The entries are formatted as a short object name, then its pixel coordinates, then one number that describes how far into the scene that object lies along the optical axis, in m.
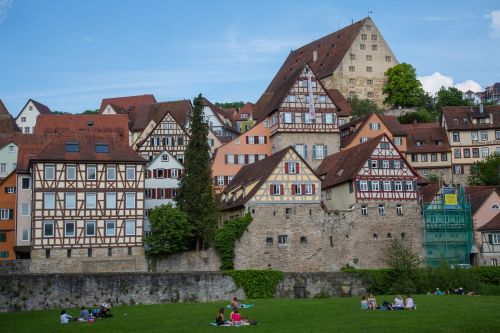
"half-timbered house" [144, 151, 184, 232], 68.00
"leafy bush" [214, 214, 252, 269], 55.66
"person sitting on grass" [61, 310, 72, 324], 34.91
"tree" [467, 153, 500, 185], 78.88
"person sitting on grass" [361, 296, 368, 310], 37.53
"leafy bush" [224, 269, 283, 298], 49.00
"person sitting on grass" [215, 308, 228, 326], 31.97
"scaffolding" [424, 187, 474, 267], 62.11
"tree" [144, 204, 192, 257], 55.53
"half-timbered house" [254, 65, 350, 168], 73.69
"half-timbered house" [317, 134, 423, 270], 59.31
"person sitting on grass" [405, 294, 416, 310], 36.72
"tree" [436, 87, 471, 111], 110.25
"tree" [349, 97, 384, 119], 100.31
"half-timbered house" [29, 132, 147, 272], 56.94
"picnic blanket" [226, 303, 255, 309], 40.72
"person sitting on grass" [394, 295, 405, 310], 37.06
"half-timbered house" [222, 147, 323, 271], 56.84
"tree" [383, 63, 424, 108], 110.19
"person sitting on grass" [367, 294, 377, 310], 37.22
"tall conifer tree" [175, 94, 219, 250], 57.44
